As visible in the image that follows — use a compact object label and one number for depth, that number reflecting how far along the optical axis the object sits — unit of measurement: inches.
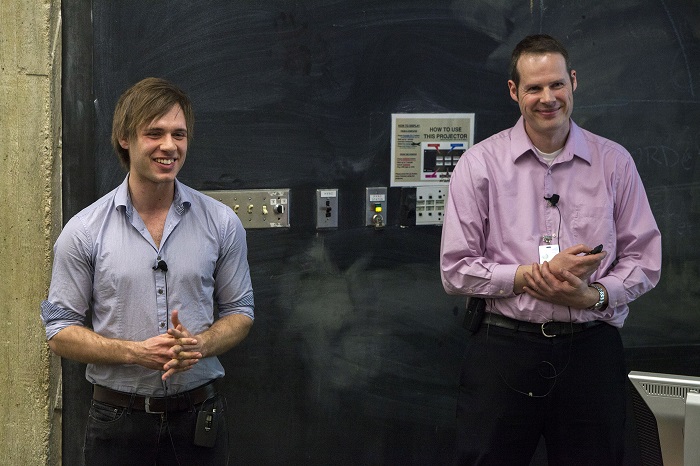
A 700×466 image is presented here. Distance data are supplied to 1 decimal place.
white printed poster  165.6
